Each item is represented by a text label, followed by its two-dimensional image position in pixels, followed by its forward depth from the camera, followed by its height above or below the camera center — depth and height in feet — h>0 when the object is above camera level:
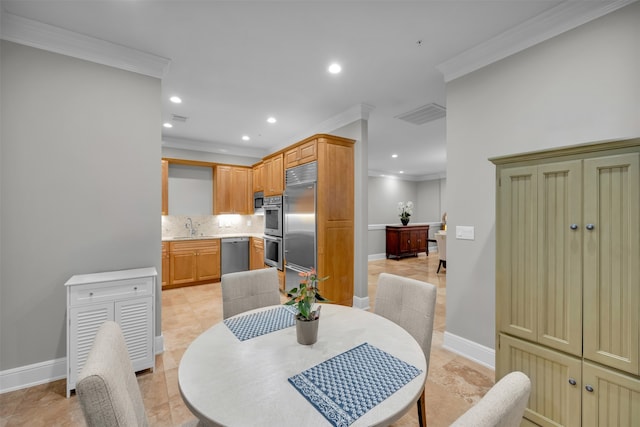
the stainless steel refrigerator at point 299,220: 12.86 -0.38
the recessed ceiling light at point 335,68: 9.29 +5.01
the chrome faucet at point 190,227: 19.21 -1.01
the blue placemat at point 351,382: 3.00 -2.14
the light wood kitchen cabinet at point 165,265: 16.20 -3.13
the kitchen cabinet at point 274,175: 15.74 +2.26
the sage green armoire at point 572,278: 4.75 -1.29
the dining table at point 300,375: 2.93 -2.14
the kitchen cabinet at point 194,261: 16.53 -3.06
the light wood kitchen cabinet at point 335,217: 12.35 -0.19
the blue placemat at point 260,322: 4.84 -2.11
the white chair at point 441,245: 20.00 -2.39
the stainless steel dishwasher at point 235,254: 18.42 -2.85
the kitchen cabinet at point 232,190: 19.27 +1.66
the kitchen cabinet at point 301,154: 12.89 +2.99
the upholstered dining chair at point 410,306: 5.49 -2.04
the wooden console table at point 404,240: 27.66 -2.85
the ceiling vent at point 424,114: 12.75 +4.88
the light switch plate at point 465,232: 8.68 -0.62
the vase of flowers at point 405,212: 28.02 +0.09
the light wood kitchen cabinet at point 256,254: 18.02 -2.78
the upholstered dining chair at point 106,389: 2.34 -1.62
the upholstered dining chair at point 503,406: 2.04 -1.54
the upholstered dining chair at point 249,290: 6.33 -1.89
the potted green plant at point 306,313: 4.40 -1.65
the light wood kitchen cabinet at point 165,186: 17.03 +1.70
